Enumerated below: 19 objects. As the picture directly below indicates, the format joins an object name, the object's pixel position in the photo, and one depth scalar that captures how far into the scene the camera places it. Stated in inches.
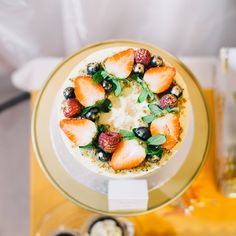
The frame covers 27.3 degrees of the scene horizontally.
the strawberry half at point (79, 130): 29.6
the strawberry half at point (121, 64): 30.7
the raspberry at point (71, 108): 30.1
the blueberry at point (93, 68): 31.1
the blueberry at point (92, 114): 29.9
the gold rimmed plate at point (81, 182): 32.9
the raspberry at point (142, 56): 30.8
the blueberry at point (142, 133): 29.5
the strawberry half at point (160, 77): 30.6
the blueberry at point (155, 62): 31.2
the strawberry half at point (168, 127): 29.5
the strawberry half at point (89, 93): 30.3
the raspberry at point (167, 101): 30.1
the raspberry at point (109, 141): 29.0
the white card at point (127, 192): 30.6
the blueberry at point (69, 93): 30.9
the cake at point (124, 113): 29.6
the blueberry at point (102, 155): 29.7
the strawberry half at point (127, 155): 29.4
